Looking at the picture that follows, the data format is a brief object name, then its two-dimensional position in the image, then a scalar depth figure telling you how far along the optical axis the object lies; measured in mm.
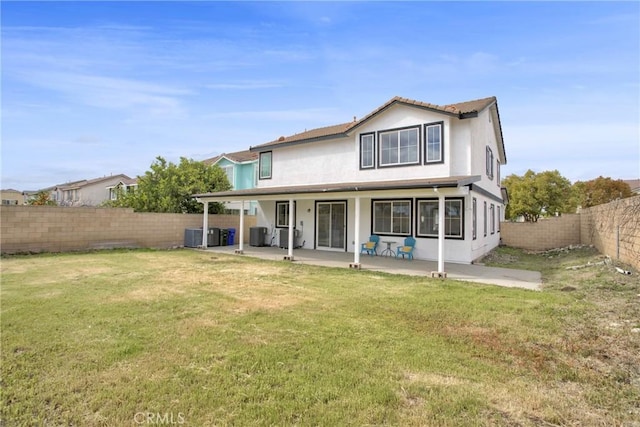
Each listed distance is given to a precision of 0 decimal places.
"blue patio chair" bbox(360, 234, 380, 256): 14236
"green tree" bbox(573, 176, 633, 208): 31672
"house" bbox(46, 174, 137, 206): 43625
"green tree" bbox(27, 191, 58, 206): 26794
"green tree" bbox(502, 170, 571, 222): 29562
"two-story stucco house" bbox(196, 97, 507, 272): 12312
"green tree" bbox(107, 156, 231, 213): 19953
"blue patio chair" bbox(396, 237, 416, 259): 13250
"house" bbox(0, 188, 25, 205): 51978
